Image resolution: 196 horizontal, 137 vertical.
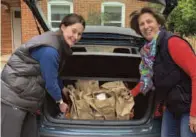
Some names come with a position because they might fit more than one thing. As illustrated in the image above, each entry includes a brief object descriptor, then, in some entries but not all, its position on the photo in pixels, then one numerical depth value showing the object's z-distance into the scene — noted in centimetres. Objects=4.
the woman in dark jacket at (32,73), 188
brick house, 328
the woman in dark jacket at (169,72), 178
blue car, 209
